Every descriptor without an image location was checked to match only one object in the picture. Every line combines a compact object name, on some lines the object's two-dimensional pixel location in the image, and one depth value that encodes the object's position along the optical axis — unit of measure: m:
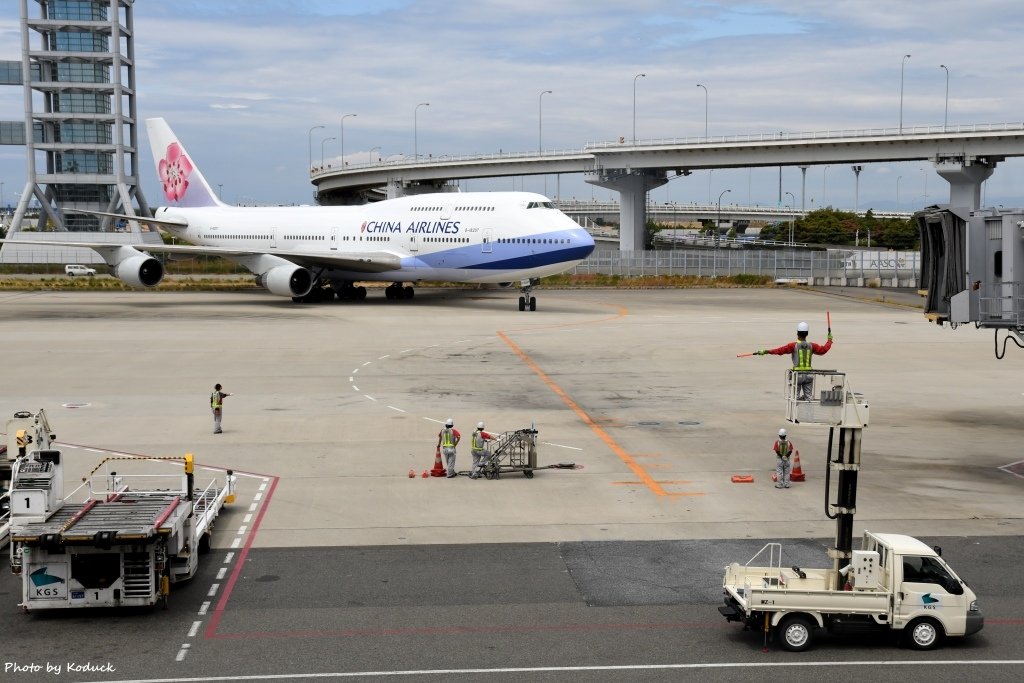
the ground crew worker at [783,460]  23.53
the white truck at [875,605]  14.88
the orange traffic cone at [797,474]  24.55
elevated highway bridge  93.75
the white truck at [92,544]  15.66
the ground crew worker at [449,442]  24.56
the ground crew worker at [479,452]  24.98
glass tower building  122.31
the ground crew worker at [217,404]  29.30
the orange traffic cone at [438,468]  25.03
